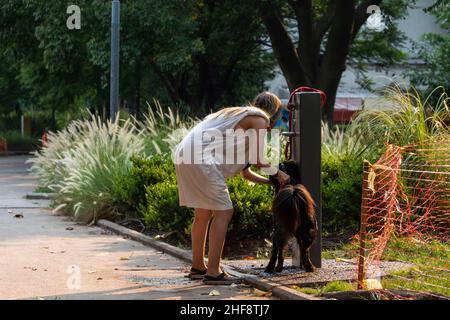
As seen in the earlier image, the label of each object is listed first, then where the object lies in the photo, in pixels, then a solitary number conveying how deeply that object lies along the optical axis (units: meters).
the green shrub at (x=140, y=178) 12.77
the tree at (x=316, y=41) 23.55
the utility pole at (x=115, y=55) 19.59
